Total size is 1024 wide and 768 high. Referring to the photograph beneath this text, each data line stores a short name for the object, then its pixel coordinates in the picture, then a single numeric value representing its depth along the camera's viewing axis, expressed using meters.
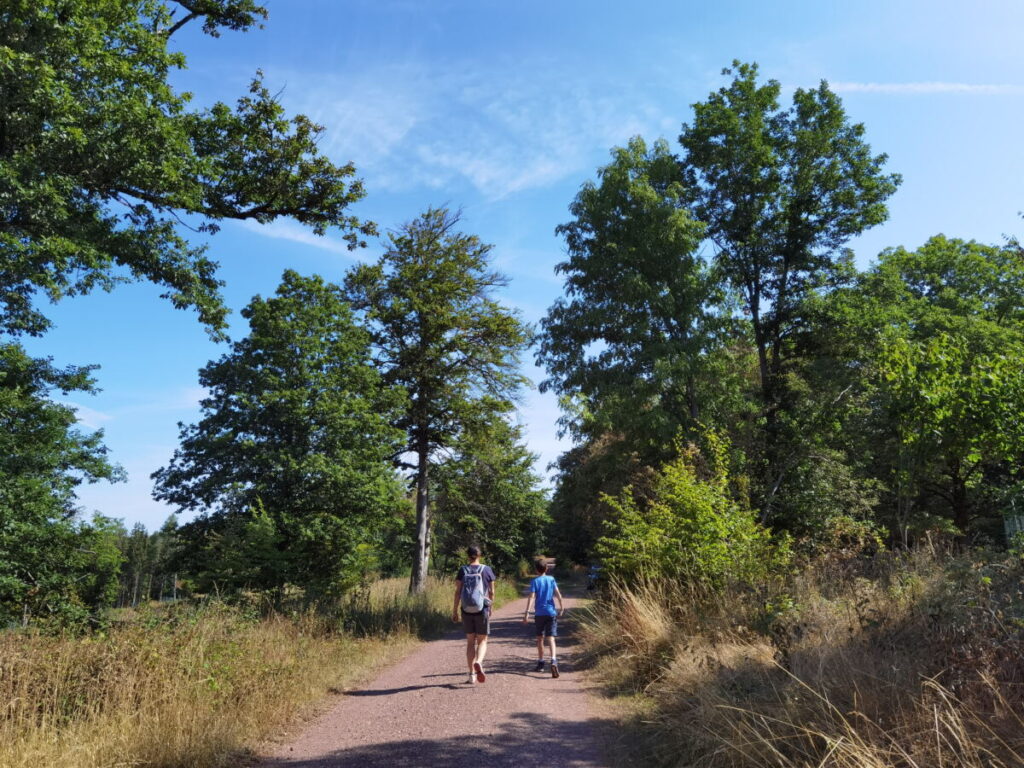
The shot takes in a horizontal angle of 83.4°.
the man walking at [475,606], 8.21
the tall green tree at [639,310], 16.36
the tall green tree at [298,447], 14.91
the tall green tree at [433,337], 20.28
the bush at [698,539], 8.91
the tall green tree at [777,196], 18.38
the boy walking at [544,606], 9.34
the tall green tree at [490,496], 21.42
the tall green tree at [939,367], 6.92
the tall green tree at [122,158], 9.28
